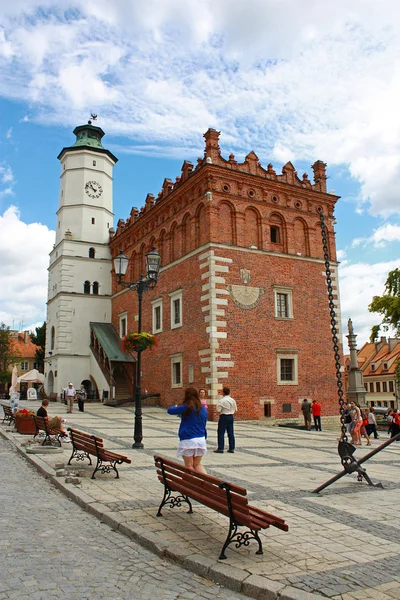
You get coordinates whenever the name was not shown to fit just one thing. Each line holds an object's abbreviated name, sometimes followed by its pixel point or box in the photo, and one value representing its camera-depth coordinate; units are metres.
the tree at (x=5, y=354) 54.81
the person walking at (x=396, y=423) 20.38
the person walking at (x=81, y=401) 25.95
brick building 24.25
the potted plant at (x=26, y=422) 16.17
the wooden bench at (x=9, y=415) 19.72
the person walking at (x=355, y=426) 15.94
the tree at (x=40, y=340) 51.60
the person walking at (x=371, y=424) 20.25
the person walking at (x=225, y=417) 12.22
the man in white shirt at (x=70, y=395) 24.03
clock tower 35.00
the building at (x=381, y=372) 62.81
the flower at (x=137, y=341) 13.47
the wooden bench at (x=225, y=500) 4.80
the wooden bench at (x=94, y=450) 8.75
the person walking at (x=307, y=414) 23.50
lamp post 12.64
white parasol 35.94
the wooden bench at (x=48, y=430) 13.01
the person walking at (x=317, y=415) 22.84
